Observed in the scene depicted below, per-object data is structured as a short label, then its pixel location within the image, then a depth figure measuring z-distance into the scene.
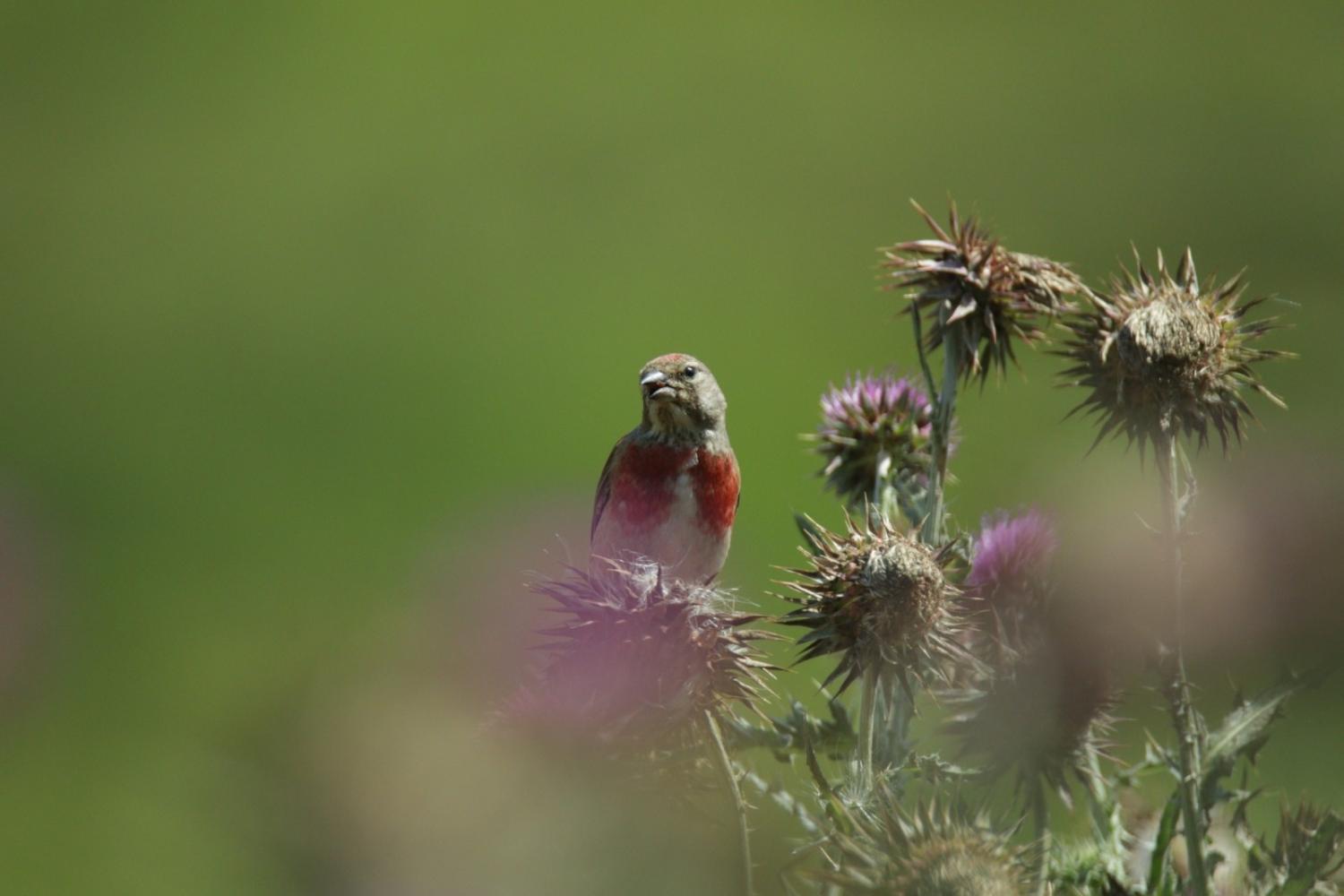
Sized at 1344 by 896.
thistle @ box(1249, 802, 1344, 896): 4.55
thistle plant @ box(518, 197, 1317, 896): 4.45
